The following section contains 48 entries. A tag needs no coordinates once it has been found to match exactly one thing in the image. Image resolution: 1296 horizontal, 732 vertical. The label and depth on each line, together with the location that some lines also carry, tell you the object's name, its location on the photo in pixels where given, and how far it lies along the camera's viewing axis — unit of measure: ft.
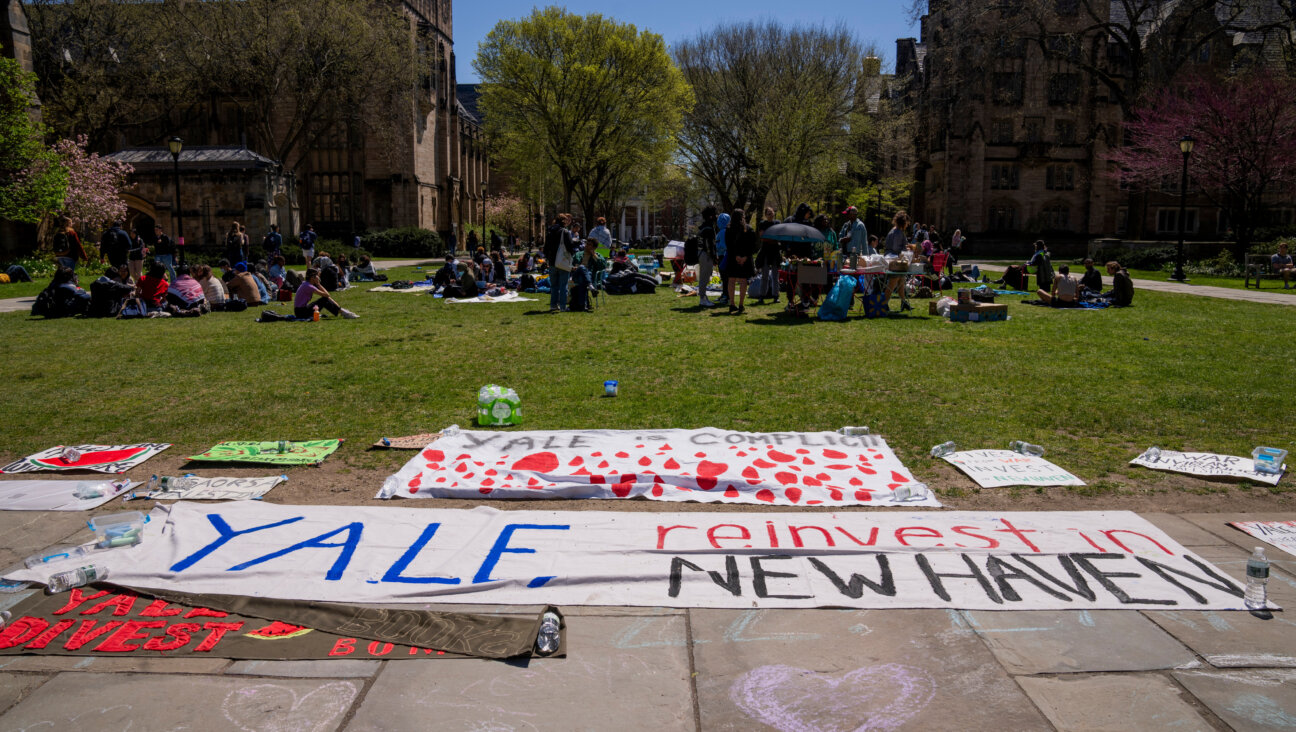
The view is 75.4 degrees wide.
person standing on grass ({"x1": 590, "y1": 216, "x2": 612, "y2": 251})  55.83
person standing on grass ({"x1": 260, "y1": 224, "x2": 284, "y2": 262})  87.24
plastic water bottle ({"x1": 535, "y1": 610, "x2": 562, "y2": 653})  12.21
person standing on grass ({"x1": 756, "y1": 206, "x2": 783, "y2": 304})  57.26
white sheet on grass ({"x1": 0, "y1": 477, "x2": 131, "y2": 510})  18.31
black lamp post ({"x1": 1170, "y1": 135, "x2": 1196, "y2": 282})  85.10
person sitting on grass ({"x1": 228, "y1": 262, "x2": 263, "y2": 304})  57.93
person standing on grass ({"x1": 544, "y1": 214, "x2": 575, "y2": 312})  52.11
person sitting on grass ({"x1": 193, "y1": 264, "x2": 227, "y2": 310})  56.08
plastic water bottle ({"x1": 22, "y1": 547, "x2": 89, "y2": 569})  14.87
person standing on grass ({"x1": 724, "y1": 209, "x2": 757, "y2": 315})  50.85
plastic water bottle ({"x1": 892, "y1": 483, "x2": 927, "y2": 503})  18.49
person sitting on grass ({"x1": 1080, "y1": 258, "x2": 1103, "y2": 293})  58.13
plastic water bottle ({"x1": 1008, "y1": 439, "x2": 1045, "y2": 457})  21.74
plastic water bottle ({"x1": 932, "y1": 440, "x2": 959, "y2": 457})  21.76
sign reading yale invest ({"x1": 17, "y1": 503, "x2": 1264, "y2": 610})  13.96
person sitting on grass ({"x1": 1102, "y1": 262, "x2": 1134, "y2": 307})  55.72
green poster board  21.43
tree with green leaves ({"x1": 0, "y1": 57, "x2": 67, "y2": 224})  82.23
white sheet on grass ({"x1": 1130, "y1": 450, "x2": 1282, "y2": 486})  20.13
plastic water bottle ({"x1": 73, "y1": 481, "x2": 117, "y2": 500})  18.78
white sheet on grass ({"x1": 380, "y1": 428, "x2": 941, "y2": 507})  19.12
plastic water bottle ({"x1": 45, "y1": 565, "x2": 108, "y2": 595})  13.96
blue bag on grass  48.52
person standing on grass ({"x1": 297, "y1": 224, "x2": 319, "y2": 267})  96.84
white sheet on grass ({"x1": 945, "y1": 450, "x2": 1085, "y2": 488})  19.67
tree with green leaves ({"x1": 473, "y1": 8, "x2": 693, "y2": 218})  130.82
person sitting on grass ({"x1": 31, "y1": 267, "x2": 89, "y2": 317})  52.44
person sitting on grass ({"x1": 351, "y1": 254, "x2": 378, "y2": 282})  88.99
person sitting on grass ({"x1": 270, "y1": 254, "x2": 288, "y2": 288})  71.01
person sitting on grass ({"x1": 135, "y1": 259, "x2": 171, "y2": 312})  53.21
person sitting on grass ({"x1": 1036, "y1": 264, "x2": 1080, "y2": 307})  56.39
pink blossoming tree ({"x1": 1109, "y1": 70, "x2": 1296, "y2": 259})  101.65
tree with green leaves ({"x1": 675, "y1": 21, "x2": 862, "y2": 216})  143.43
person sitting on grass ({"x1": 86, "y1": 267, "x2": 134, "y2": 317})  52.11
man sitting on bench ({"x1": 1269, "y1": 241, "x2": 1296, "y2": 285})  75.46
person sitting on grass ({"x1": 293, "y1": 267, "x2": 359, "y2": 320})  51.01
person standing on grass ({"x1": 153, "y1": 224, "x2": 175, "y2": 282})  68.44
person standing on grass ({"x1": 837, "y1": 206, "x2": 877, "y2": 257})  49.24
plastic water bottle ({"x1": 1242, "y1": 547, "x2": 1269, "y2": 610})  13.37
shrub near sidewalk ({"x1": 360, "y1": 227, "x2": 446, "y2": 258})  141.38
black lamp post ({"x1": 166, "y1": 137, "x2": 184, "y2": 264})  85.67
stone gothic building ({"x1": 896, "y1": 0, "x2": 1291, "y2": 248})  173.58
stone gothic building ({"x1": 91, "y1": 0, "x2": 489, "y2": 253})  119.14
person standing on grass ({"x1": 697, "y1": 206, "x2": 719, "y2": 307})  55.09
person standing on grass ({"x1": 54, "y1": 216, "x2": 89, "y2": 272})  61.41
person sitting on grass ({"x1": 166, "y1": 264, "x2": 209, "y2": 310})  53.42
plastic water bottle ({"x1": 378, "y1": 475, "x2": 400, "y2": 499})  18.86
